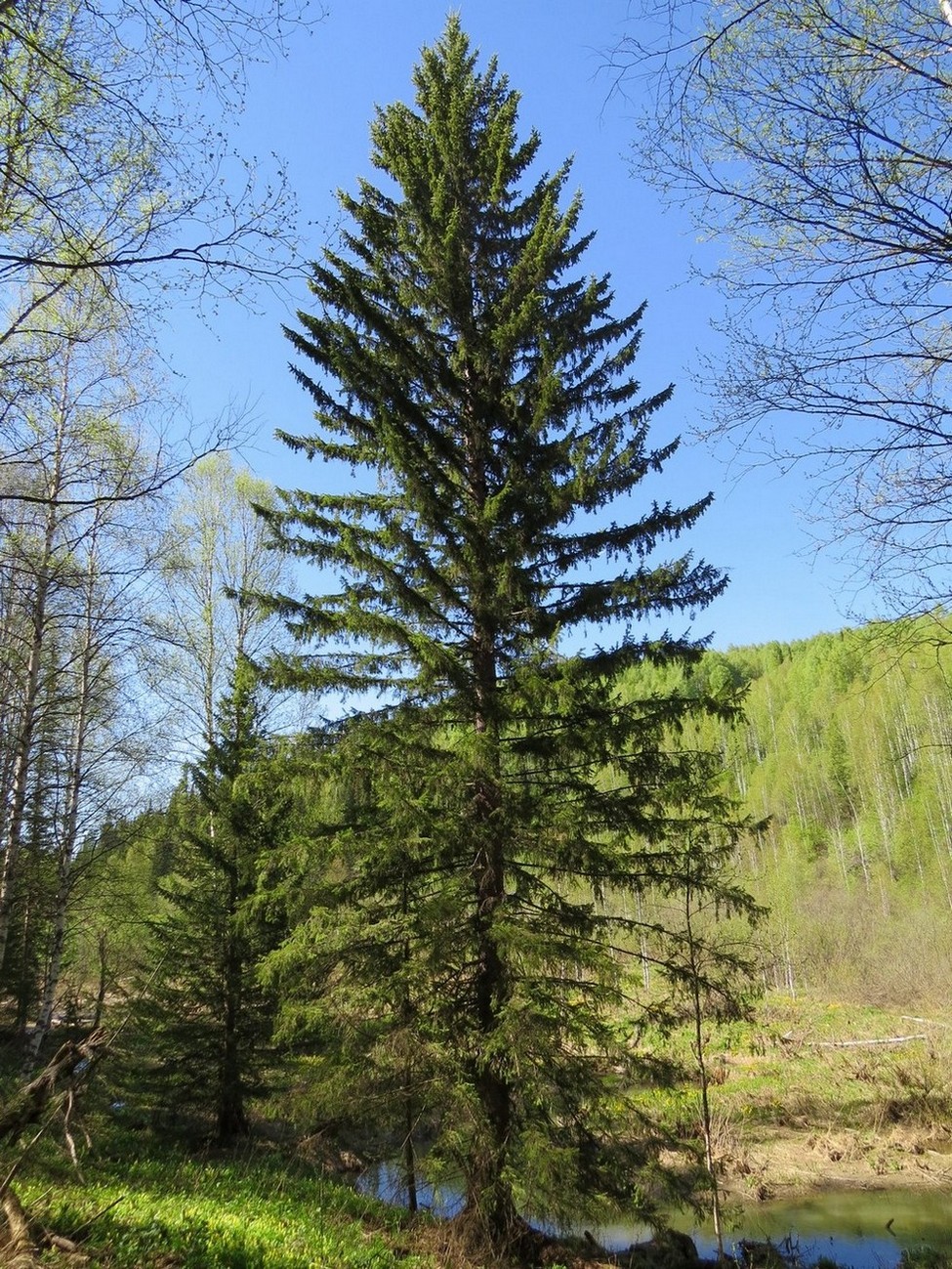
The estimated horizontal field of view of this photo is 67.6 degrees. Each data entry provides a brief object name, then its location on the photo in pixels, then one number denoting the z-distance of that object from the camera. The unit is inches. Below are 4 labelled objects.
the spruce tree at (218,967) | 419.8
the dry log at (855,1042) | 828.9
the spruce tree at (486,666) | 247.8
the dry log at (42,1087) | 160.2
